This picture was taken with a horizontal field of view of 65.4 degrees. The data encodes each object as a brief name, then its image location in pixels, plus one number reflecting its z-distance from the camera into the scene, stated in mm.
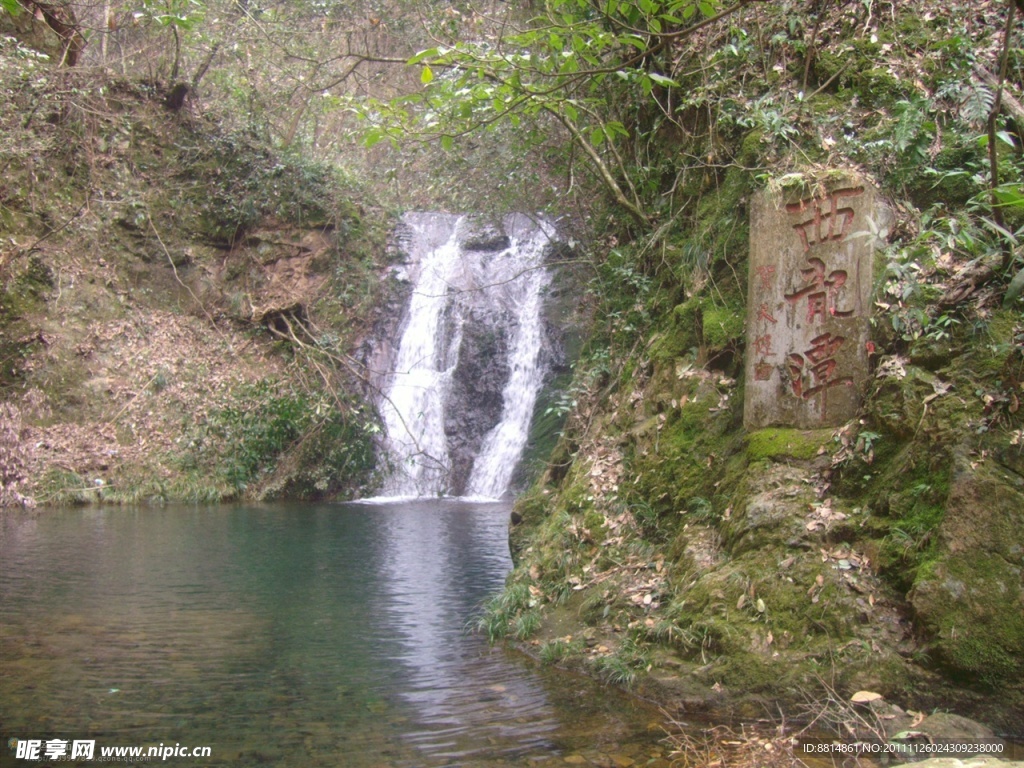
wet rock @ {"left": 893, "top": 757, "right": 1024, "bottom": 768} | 2216
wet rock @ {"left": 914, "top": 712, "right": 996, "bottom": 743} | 3113
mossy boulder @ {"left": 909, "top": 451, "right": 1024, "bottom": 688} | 3285
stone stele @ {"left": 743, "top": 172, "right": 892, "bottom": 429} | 4383
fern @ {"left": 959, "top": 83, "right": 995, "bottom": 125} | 4354
